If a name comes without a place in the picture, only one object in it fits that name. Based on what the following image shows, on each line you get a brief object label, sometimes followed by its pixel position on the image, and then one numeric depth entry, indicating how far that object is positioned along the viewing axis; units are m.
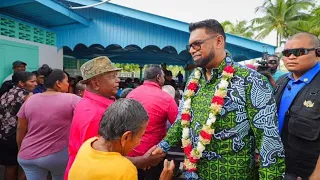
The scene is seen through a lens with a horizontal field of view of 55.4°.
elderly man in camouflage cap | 2.18
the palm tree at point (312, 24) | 21.43
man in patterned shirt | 1.83
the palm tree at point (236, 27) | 35.43
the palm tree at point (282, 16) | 29.06
